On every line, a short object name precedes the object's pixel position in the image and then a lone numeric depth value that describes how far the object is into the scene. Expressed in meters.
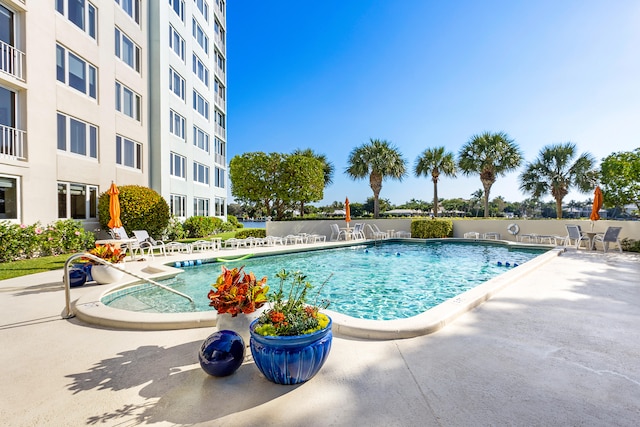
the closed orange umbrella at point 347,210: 17.61
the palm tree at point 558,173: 23.16
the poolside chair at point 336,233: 18.21
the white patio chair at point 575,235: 13.51
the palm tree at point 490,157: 24.00
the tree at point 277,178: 22.45
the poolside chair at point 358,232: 18.20
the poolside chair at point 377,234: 18.33
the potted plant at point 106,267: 6.80
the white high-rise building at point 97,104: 11.05
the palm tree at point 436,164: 26.03
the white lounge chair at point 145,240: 11.31
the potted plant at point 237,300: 3.47
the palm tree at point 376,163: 24.00
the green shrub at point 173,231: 16.08
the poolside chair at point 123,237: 10.49
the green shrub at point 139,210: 13.78
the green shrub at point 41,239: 9.92
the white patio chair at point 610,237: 12.59
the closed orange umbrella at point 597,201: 13.36
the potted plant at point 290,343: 2.70
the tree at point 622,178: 14.16
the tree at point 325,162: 30.75
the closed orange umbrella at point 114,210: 9.84
